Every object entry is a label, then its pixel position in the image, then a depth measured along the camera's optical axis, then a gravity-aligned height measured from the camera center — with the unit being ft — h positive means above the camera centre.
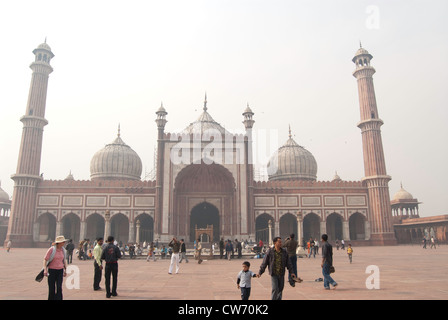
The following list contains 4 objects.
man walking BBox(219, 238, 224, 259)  58.85 -1.85
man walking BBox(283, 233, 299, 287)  31.02 -0.83
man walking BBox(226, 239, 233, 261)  57.53 -1.88
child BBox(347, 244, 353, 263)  46.90 -1.96
